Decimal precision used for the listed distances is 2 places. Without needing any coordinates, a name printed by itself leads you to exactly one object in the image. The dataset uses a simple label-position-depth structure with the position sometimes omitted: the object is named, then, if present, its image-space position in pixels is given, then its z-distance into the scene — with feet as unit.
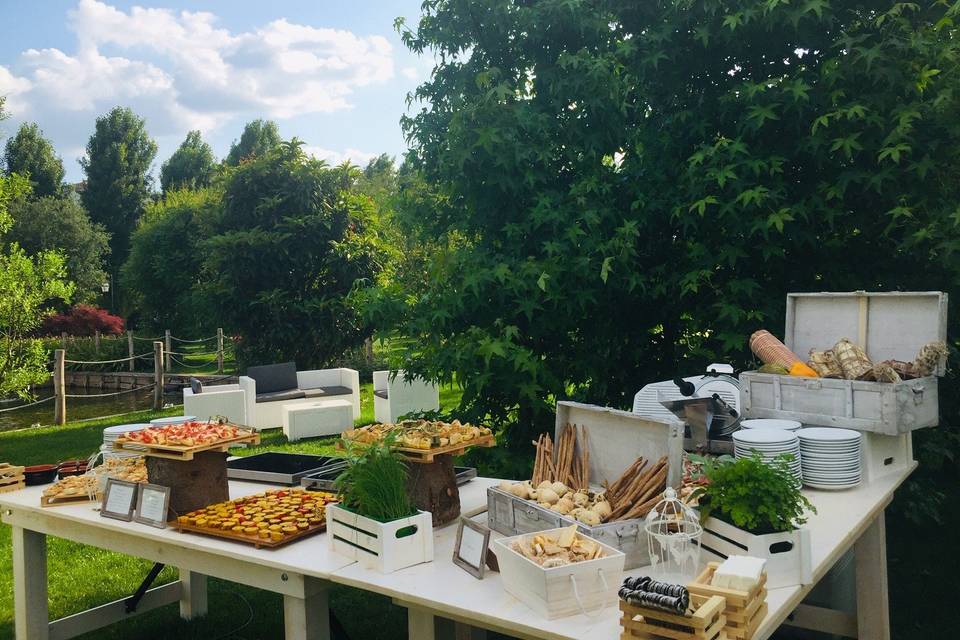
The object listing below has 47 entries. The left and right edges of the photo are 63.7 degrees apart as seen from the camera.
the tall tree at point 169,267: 78.69
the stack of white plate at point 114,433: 12.27
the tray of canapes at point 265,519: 9.16
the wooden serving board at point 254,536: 8.96
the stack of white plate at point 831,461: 10.66
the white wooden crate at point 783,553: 7.35
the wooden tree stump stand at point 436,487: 9.48
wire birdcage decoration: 7.61
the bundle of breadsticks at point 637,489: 8.19
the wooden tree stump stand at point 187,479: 10.44
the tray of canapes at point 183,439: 10.32
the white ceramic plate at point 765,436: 10.61
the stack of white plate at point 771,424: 11.57
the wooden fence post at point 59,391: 41.93
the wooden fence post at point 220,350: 59.31
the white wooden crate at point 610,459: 7.82
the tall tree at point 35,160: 108.78
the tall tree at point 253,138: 141.49
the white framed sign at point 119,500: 10.45
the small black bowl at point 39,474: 12.59
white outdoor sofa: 34.94
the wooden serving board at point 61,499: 11.37
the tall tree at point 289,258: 48.93
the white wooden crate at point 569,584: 6.73
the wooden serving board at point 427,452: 9.23
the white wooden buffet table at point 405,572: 7.13
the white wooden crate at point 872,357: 11.42
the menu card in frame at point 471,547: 7.80
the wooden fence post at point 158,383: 45.52
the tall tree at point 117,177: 114.55
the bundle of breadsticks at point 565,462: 9.62
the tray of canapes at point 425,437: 9.33
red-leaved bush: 84.53
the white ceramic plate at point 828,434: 10.75
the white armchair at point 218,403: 31.27
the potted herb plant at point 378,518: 8.16
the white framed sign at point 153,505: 10.10
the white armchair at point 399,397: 33.37
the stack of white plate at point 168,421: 12.66
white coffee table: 32.45
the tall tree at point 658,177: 16.58
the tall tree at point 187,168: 128.67
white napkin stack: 6.38
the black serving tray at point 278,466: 12.25
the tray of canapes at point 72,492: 11.41
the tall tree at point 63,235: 94.22
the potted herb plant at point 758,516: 7.40
